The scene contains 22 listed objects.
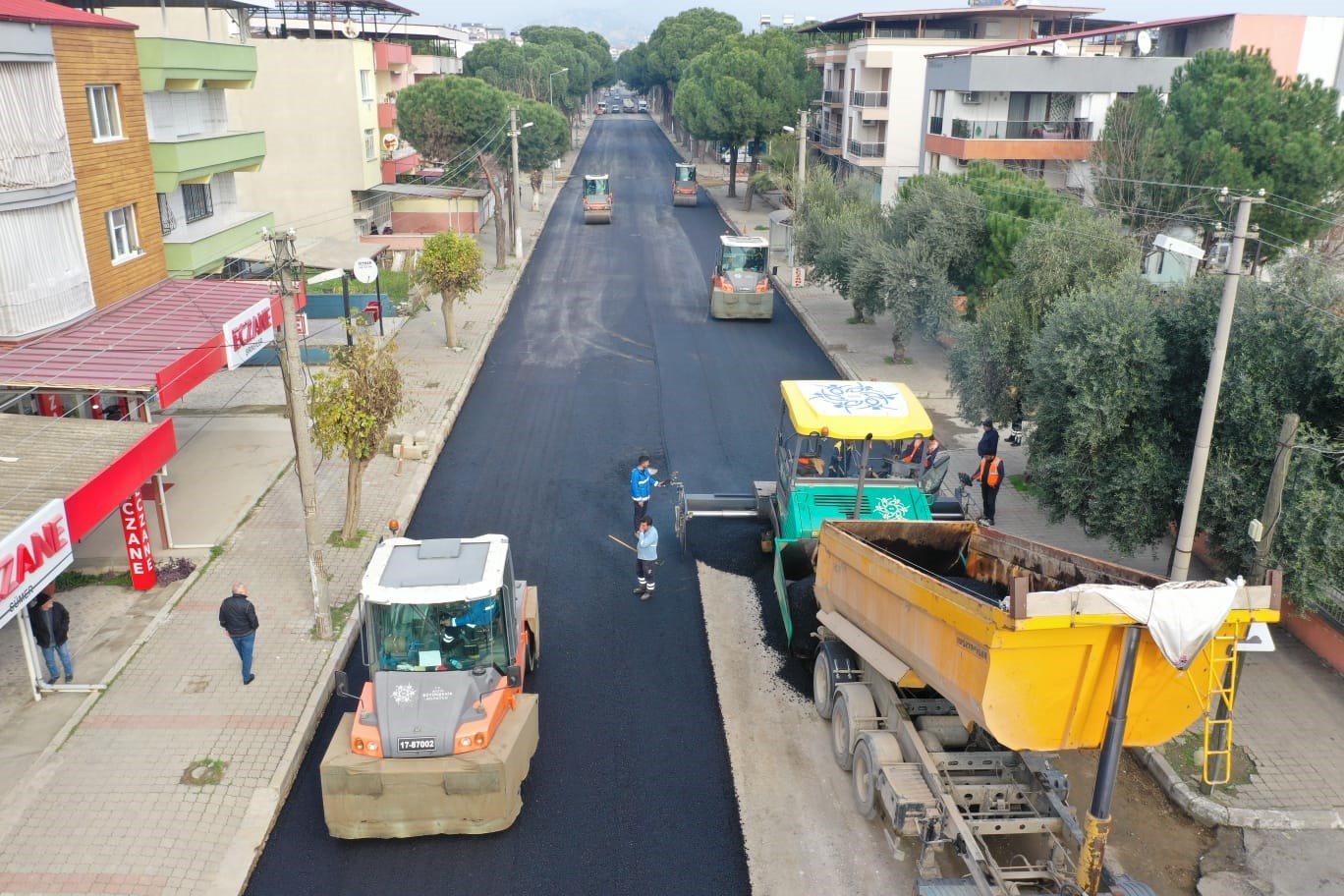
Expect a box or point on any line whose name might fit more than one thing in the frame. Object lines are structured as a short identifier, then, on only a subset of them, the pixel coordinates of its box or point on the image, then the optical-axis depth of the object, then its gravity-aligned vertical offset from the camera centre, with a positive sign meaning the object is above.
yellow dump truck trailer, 7.64 -4.54
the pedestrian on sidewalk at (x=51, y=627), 11.68 -5.65
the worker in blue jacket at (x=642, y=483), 16.02 -5.51
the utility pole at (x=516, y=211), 38.15 -3.81
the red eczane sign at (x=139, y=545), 14.09 -5.76
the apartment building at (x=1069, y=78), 36.12 +1.32
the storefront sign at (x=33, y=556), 10.05 -4.40
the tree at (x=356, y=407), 15.39 -4.28
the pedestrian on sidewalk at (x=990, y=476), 16.88 -5.65
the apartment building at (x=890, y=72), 50.22 +2.01
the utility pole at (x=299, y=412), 12.79 -3.74
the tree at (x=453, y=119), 44.03 -0.35
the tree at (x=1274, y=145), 26.30 -0.71
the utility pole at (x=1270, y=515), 10.18 -3.84
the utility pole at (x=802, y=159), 33.29 -1.55
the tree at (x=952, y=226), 25.17 -2.61
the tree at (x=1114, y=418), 12.46 -3.55
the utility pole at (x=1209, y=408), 9.96 -2.85
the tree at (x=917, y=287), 24.78 -4.02
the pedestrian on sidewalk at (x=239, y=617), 11.70 -5.50
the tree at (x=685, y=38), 95.69 +6.73
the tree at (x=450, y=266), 25.84 -3.73
